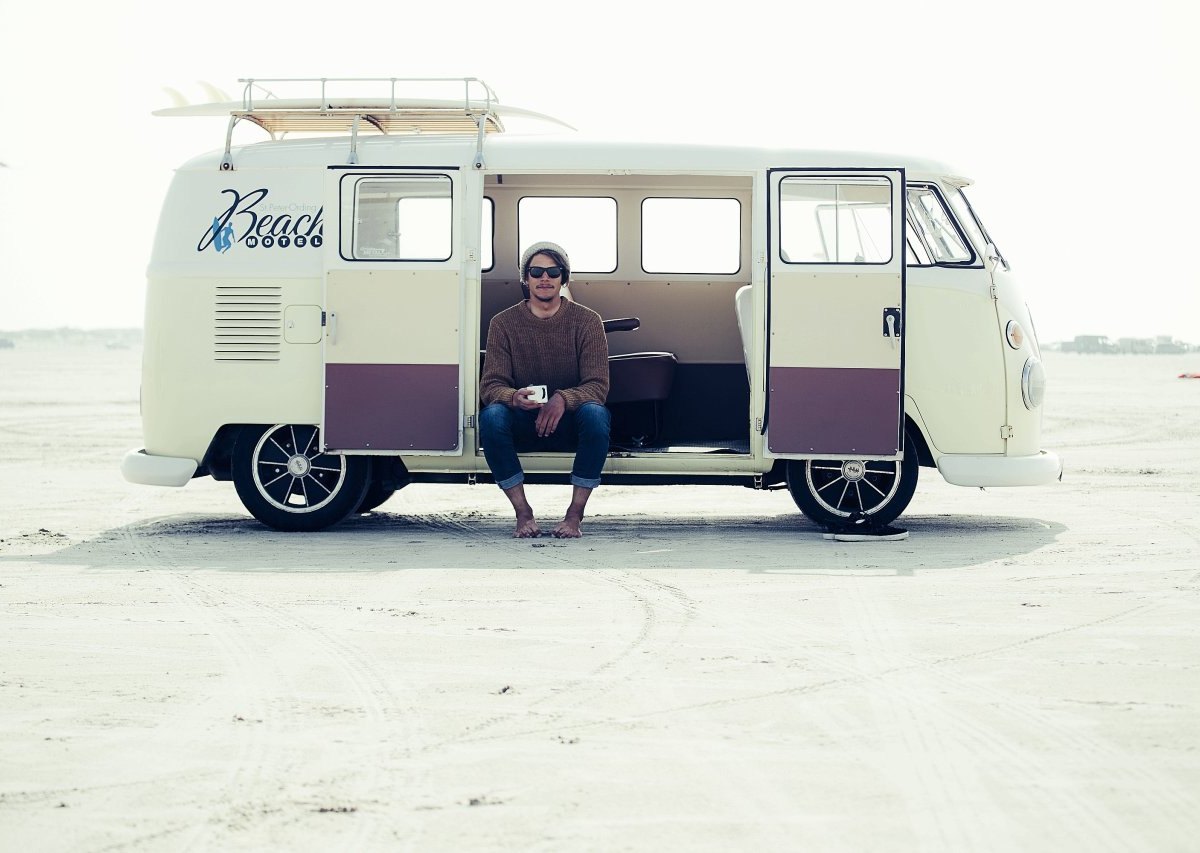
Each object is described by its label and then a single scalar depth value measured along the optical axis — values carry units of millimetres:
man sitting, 8977
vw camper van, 9117
